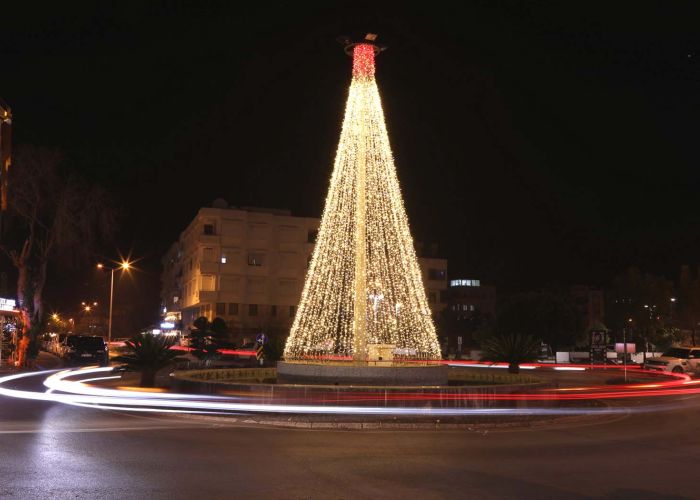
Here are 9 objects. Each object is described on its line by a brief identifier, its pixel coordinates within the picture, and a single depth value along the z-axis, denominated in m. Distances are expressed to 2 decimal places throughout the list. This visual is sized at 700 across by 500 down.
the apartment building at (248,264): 73.44
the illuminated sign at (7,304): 35.97
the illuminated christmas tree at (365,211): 25.31
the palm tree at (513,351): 30.64
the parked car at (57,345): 54.81
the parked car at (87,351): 42.19
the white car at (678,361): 38.28
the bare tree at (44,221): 36.47
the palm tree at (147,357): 23.67
